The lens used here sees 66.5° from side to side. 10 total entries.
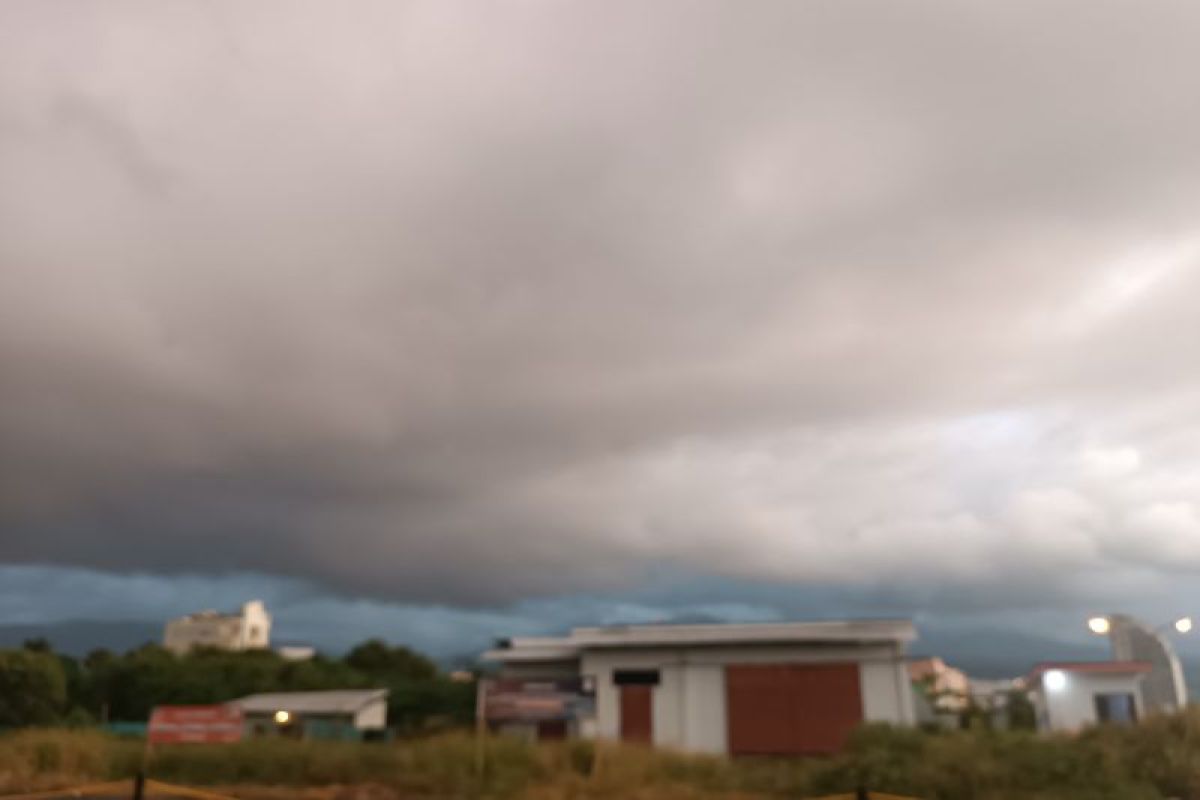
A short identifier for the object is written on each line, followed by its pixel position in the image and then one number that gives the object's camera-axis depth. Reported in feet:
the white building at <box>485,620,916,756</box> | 84.33
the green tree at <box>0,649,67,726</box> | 140.77
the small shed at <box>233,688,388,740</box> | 117.60
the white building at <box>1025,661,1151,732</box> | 104.94
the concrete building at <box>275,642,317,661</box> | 374.34
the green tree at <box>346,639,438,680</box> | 225.76
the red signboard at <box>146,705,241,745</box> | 65.05
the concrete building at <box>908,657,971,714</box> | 127.85
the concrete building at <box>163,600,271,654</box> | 457.27
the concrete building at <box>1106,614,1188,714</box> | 110.52
